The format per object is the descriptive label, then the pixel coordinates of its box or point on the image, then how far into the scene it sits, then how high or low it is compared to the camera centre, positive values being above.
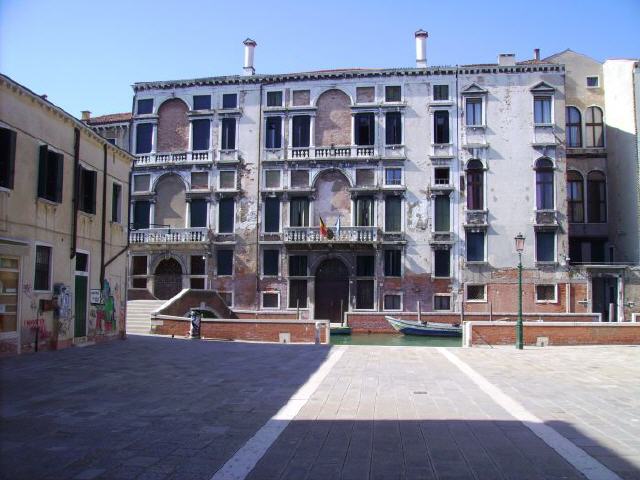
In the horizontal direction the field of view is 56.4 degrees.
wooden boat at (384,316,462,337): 29.92 -2.19
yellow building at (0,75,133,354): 12.48 +1.31
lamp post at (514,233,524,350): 17.36 -1.32
